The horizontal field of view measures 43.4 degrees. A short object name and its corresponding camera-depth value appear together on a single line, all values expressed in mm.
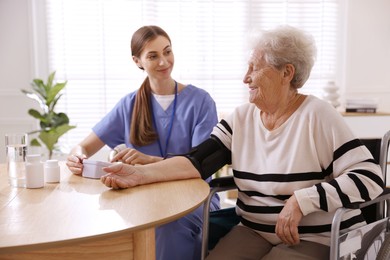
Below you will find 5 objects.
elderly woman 1548
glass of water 1646
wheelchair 1484
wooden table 1145
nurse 2008
